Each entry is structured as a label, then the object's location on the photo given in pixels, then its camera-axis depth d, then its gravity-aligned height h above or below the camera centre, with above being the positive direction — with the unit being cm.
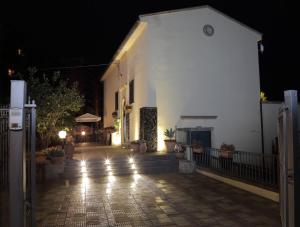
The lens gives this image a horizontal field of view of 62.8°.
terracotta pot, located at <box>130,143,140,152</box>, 1279 -94
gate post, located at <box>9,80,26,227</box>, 278 -30
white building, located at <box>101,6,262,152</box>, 1338 +309
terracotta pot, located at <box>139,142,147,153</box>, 1259 -97
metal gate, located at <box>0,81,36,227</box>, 278 -39
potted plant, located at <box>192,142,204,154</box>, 1095 -91
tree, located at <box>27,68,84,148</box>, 1197 +137
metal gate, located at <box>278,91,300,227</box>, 270 -39
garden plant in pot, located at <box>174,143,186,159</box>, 1116 -102
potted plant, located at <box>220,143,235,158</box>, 977 -100
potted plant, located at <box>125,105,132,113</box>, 1548 +133
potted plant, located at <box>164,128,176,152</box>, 1247 -58
